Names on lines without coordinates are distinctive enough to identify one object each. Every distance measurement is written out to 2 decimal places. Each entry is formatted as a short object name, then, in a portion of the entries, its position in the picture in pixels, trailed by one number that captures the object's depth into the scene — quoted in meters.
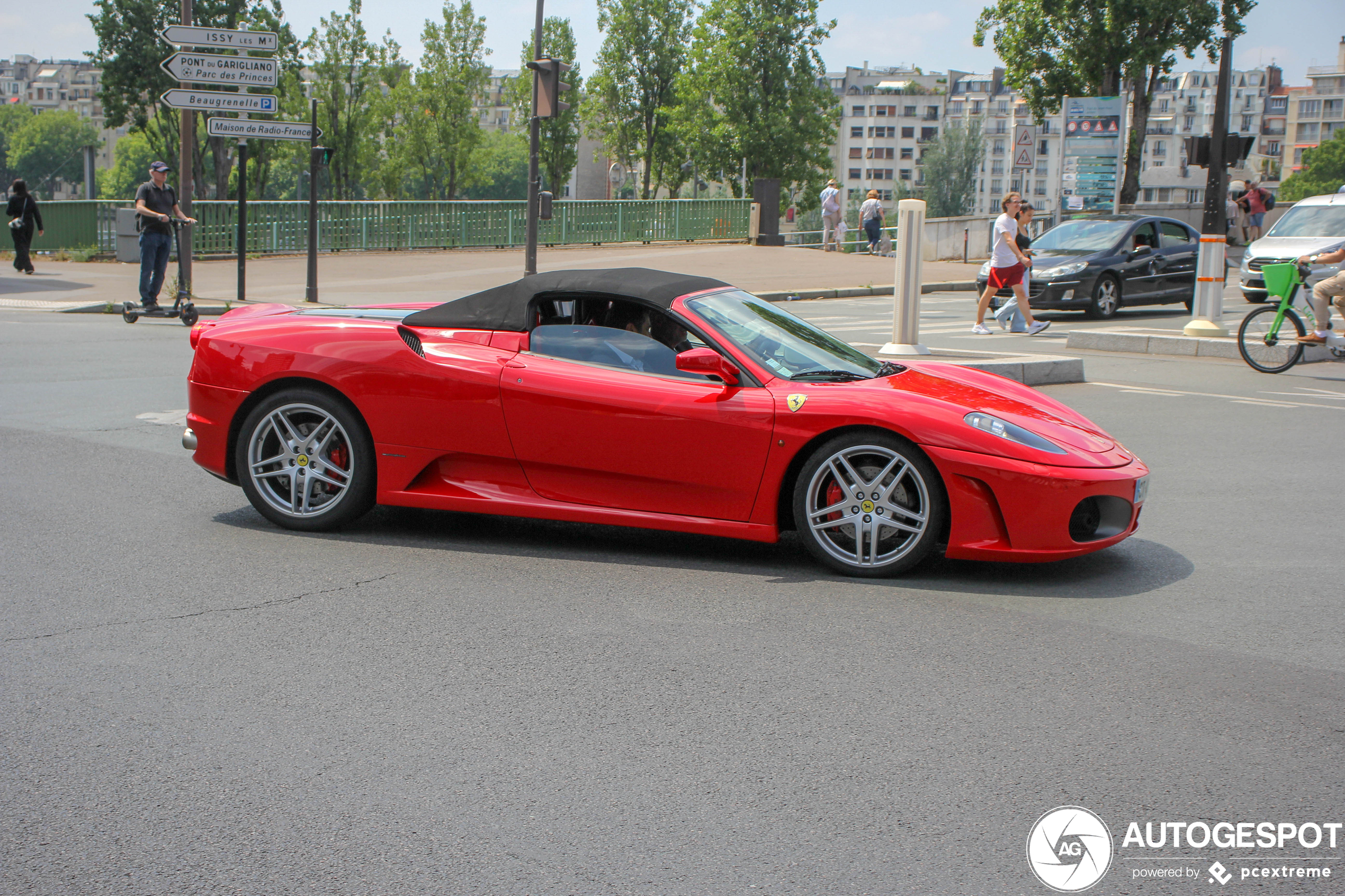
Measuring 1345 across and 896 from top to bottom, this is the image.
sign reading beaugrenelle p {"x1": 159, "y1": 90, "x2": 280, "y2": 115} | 18.39
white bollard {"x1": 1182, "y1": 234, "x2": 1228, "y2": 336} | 15.01
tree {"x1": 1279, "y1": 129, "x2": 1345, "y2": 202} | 120.19
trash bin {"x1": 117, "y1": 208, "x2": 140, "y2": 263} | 21.58
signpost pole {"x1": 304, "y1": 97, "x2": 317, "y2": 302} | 19.56
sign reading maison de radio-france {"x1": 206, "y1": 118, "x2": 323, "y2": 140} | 18.17
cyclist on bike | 13.05
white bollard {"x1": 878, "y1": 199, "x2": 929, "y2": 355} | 12.08
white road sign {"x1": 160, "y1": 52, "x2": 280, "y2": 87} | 18.22
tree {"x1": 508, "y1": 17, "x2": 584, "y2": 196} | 68.69
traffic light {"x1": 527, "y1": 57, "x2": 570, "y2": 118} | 19.73
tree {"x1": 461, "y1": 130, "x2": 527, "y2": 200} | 145.88
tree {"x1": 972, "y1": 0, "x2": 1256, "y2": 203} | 36.59
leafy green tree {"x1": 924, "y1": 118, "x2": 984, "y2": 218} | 123.50
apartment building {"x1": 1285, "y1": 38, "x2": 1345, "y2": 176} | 168.62
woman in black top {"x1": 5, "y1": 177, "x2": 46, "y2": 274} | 25.36
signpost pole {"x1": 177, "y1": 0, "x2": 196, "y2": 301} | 19.42
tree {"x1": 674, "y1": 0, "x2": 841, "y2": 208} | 65.31
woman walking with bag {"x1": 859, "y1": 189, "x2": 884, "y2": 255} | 33.56
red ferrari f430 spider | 5.28
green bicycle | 13.30
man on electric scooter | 16.39
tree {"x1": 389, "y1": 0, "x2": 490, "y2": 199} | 62.69
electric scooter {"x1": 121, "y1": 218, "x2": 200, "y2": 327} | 16.19
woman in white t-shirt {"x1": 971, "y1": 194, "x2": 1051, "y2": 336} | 16.28
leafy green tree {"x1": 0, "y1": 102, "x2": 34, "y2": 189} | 159.12
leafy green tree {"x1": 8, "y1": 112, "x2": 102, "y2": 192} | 151.50
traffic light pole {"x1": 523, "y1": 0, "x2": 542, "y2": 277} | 22.28
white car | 21.28
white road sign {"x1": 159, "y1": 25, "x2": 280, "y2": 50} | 17.78
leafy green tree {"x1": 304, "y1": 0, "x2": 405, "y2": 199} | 57.62
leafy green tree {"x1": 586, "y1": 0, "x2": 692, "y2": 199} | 67.88
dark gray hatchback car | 19.34
